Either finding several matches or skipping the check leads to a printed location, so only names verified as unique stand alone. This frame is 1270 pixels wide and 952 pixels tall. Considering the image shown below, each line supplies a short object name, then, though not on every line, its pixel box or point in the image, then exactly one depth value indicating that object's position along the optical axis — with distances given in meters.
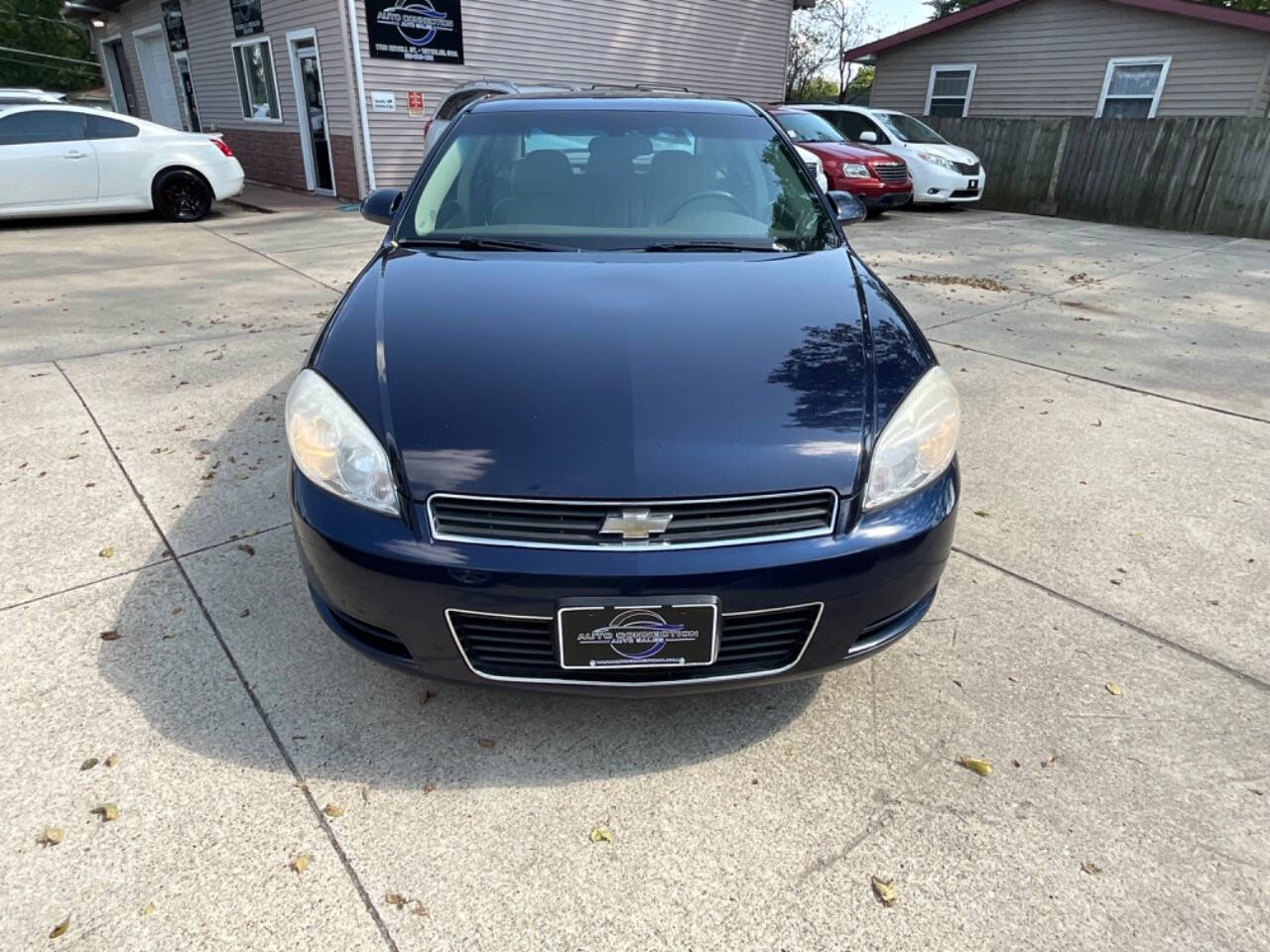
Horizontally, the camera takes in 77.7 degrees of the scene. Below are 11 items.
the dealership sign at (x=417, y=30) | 11.02
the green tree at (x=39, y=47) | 41.31
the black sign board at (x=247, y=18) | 12.60
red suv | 11.32
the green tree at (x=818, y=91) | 31.94
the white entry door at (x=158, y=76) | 17.03
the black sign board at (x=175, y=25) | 15.18
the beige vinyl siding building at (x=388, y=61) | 11.39
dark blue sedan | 1.70
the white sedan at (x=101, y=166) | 8.99
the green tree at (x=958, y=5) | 24.89
